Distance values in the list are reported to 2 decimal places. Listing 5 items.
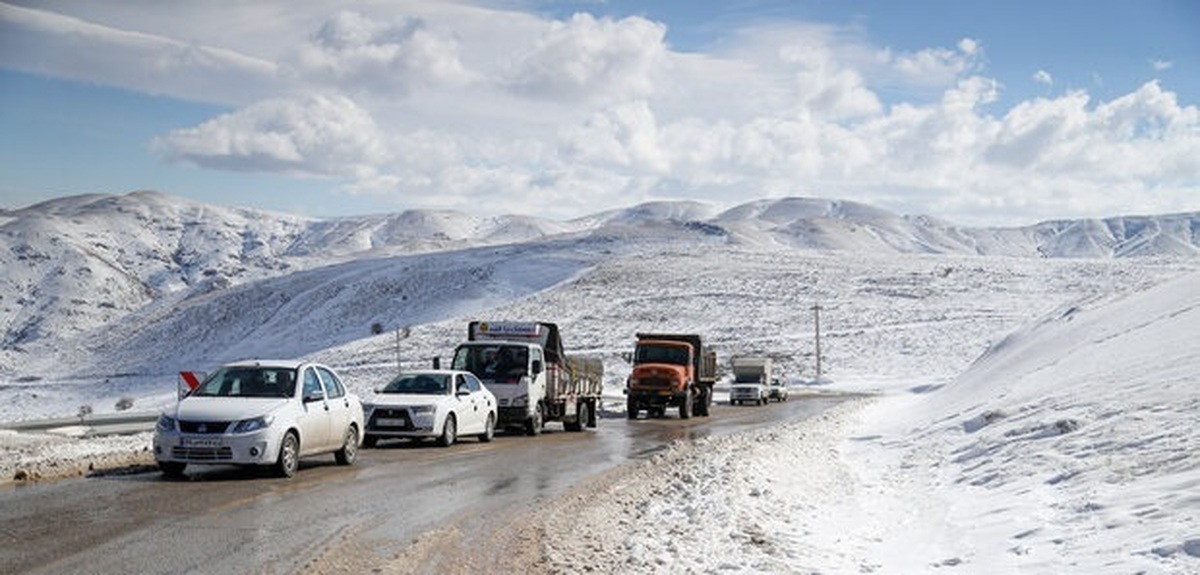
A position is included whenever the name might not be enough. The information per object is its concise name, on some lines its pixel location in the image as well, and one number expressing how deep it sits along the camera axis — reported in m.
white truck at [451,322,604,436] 27.33
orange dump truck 38.34
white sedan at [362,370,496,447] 22.50
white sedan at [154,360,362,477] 15.23
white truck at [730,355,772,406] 55.09
